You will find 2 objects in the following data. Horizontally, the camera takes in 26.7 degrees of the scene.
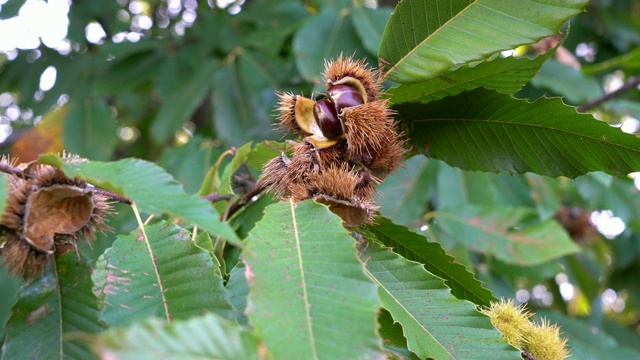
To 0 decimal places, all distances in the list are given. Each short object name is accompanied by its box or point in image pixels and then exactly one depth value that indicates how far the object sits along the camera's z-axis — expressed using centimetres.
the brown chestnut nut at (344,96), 54
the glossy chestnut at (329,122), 53
